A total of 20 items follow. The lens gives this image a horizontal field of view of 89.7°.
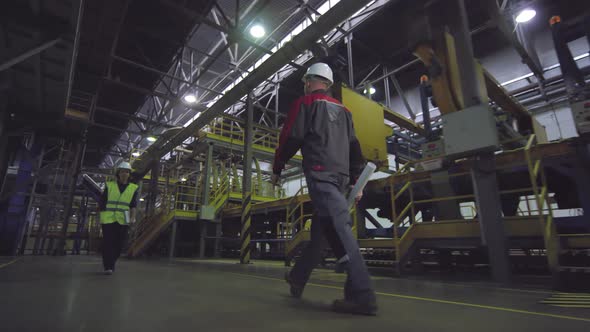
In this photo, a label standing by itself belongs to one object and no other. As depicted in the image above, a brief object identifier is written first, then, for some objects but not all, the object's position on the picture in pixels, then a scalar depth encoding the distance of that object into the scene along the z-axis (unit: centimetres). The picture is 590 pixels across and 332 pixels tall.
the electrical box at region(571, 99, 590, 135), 364
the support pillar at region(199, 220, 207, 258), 1096
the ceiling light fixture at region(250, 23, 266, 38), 1095
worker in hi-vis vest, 412
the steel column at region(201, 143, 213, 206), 1141
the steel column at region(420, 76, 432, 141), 713
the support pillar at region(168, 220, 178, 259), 1067
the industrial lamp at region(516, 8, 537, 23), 911
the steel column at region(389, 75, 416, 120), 1246
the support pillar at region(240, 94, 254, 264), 775
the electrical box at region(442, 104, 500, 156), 405
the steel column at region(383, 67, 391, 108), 1243
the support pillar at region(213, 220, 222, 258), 1117
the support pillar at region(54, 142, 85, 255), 1127
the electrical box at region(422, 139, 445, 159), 538
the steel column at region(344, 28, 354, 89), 1031
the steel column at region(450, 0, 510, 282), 381
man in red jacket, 180
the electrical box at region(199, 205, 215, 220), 1085
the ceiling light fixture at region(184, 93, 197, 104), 1269
